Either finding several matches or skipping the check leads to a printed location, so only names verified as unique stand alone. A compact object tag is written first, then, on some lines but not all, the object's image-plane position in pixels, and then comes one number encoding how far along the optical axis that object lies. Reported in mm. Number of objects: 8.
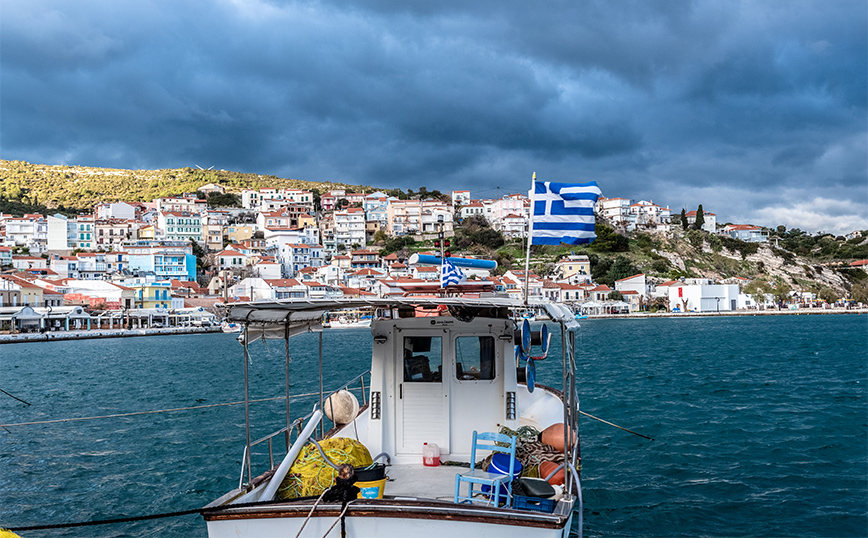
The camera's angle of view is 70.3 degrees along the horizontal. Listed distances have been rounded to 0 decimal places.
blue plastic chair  5902
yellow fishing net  6324
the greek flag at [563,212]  8461
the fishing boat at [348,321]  97438
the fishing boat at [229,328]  87238
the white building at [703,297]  108938
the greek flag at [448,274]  9391
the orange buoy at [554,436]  8141
